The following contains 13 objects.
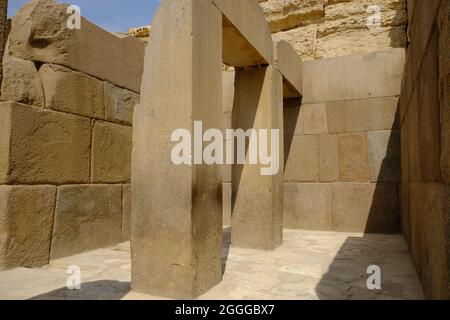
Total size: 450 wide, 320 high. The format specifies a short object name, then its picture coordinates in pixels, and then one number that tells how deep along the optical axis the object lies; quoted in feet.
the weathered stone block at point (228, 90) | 22.75
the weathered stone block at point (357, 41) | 27.22
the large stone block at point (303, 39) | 29.86
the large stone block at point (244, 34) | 13.14
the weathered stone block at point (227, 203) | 23.48
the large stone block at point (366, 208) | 20.51
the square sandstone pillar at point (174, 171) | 10.10
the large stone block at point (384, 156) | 20.62
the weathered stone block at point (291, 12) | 30.68
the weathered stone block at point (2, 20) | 6.84
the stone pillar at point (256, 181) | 16.72
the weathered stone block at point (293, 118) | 23.36
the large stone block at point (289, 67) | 18.22
